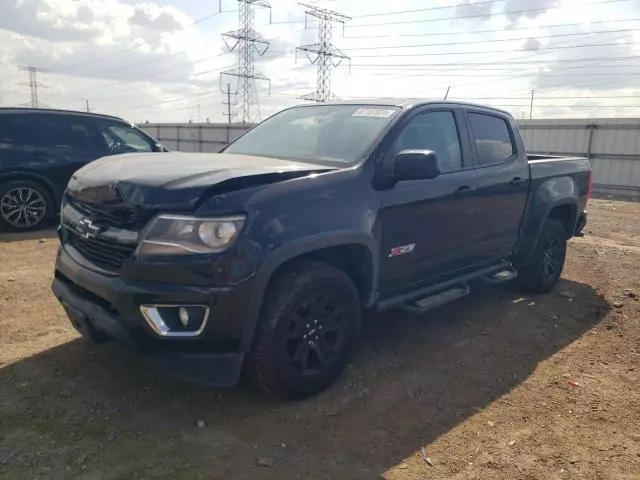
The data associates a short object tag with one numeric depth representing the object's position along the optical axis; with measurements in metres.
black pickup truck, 2.82
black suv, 7.73
